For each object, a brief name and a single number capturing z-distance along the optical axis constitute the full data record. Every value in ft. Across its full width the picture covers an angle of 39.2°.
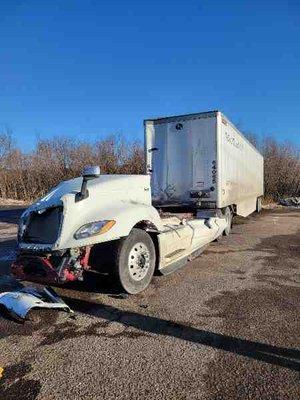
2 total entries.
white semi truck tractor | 18.43
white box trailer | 34.65
